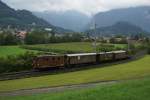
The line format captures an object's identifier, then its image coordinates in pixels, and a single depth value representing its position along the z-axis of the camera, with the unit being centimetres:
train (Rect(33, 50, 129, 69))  4829
